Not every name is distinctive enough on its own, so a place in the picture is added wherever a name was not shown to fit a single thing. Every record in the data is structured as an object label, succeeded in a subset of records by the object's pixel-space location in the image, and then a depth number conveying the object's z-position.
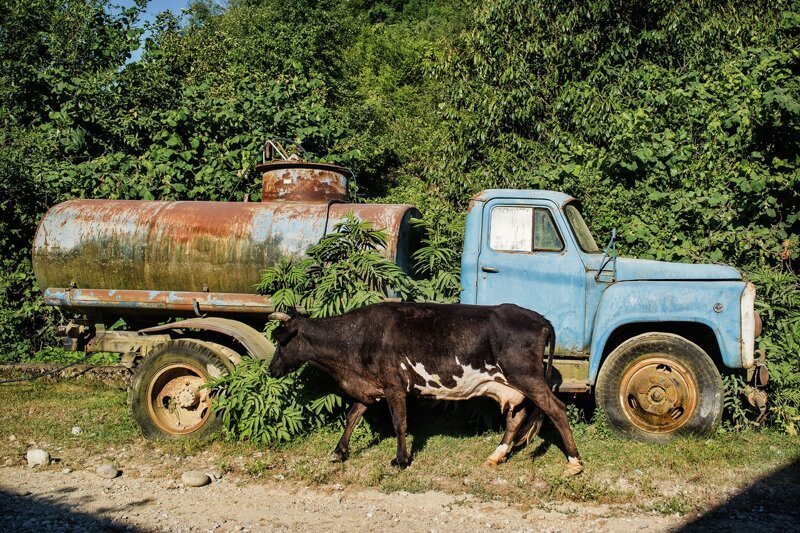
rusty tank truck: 6.80
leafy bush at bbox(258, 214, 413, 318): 7.12
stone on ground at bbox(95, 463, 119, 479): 6.27
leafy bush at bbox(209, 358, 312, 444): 6.80
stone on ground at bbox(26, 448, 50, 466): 6.59
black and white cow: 6.25
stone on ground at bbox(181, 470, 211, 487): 6.01
